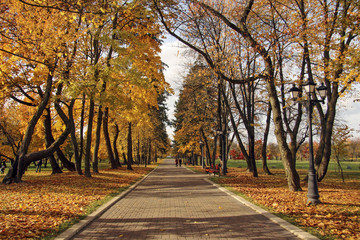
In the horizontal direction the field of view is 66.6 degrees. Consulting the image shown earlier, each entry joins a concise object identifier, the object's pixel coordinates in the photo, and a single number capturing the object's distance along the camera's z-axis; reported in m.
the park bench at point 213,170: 22.18
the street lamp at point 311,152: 8.66
